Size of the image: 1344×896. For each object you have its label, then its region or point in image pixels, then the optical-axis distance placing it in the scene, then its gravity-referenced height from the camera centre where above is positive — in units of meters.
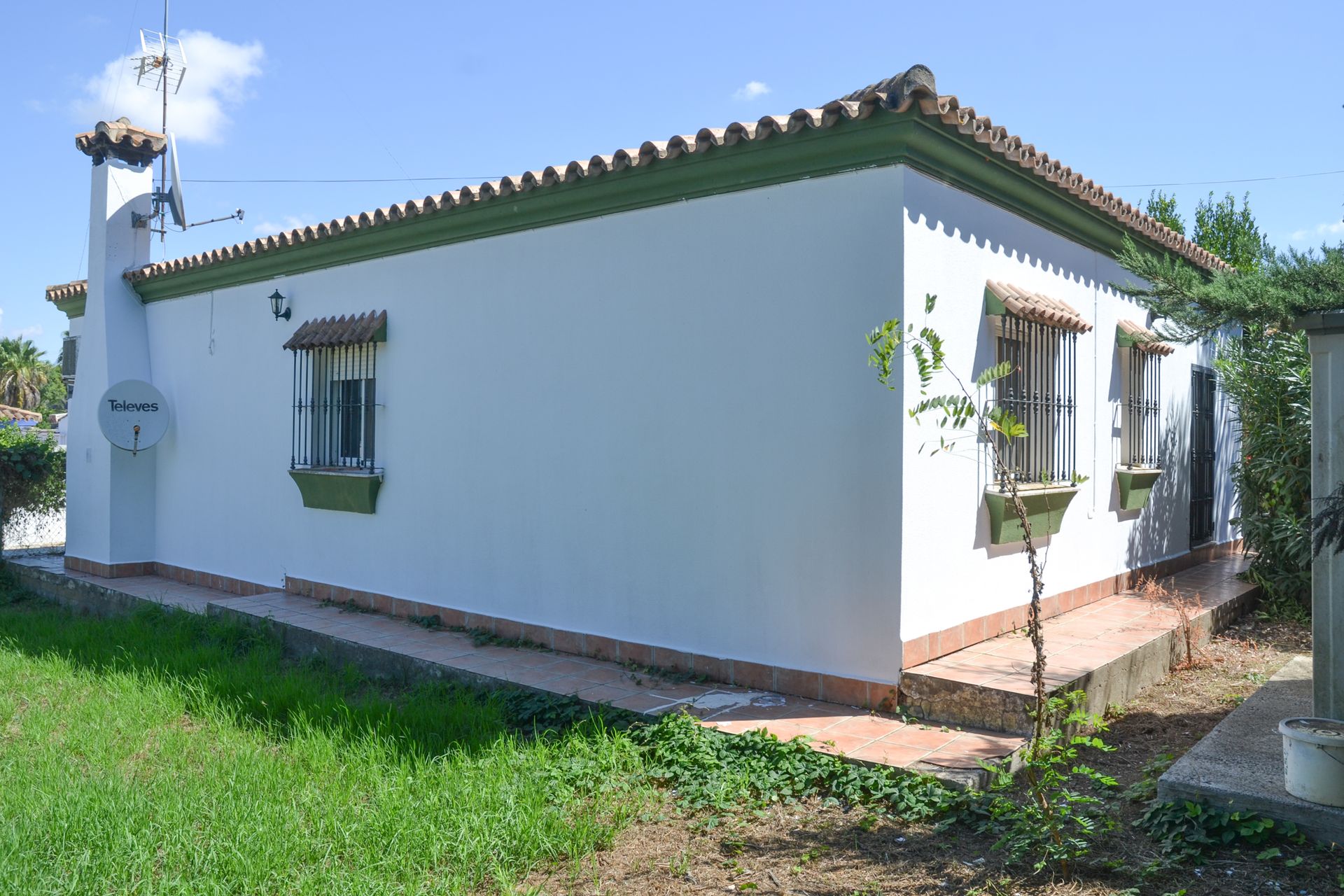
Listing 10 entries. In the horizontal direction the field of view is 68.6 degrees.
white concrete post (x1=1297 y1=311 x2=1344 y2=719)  3.86 -0.01
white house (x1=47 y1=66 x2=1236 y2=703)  5.23 +0.45
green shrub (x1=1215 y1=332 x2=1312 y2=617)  7.93 +0.10
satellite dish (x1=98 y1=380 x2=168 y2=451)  9.73 +0.46
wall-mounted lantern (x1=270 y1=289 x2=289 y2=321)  8.69 +1.40
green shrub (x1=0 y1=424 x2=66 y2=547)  11.55 -0.13
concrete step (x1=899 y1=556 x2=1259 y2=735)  4.80 -1.04
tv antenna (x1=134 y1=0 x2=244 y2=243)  12.77 +5.23
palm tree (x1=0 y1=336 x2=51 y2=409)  32.56 +2.90
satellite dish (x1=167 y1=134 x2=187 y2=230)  10.38 +2.81
